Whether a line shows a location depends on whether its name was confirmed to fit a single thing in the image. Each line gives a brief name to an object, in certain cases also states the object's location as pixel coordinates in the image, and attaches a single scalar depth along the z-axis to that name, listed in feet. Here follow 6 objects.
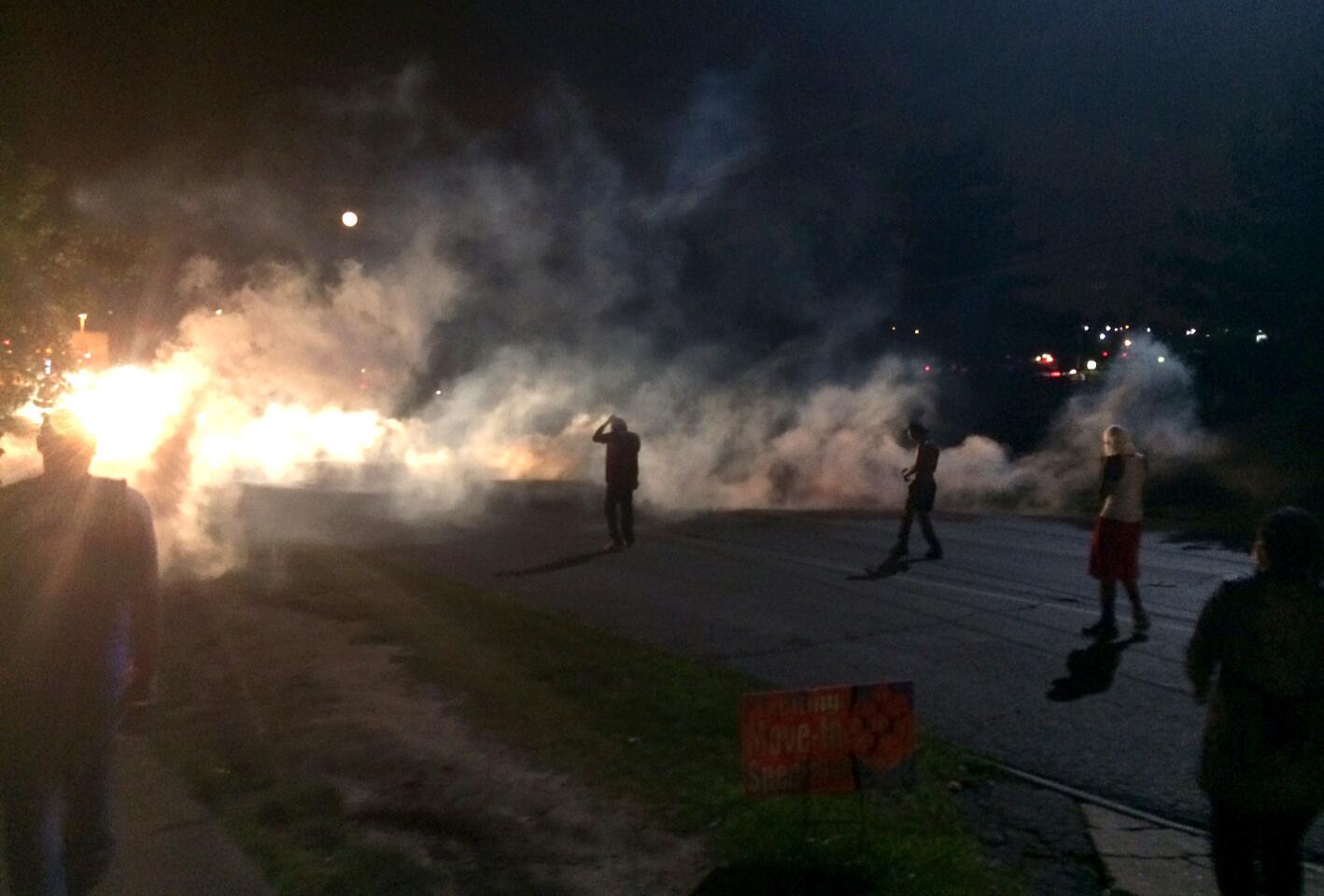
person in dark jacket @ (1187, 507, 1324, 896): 13.30
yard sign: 17.12
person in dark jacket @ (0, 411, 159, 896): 13.89
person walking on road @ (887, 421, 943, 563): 44.42
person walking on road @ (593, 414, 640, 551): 48.29
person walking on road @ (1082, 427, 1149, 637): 31.55
